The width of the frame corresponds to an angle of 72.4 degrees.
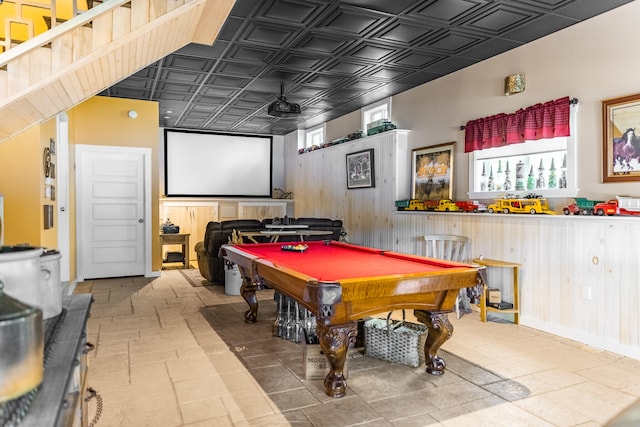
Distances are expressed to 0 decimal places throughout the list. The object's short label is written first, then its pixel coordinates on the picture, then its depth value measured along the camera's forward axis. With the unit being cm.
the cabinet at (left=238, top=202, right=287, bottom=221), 1012
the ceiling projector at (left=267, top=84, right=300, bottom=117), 584
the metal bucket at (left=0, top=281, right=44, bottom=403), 64
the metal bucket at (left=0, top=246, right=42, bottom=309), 89
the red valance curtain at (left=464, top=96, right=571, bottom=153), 415
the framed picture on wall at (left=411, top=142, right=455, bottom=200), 557
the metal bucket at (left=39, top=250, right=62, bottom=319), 107
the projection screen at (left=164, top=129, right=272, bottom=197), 982
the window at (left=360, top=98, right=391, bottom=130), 687
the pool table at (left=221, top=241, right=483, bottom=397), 245
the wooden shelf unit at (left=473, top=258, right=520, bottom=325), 430
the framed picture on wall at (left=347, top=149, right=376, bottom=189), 695
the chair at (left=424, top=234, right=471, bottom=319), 481
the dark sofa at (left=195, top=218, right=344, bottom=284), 612
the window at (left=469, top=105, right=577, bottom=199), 416
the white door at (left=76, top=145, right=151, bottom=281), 658
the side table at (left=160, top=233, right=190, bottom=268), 788
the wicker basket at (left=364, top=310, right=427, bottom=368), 318
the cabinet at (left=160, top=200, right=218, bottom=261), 931
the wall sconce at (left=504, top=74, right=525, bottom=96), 455
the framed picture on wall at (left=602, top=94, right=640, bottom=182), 357
